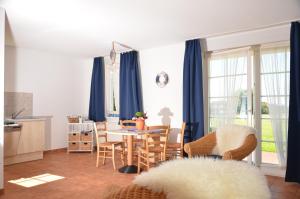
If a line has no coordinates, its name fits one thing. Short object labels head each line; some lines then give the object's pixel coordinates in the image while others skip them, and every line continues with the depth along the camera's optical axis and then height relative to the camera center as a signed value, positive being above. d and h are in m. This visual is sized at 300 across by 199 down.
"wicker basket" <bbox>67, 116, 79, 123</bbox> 6.35 -0.32
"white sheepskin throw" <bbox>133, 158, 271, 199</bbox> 1.13 -0.35
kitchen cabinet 4.97 -0.73
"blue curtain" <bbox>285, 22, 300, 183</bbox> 3.80 -0.14
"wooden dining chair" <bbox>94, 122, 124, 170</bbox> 4.83 -0.75
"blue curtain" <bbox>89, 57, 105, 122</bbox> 6.71 +0.36
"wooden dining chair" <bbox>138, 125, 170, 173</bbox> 4.12 -0.72
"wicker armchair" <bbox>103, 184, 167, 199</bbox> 1.19 -0.42
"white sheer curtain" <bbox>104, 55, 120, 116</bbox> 6.68 +0.49
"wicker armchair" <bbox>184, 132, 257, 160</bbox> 2.74 -0.51
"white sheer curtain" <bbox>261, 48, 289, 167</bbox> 4.12 +0.22
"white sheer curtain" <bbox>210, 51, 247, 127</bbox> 4.55 +0.40
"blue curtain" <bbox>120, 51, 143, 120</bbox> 5.84 +0.47
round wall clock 5.49 +0.59
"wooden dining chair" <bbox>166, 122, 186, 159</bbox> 4.54 -0.76
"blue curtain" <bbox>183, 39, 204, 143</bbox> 4.83 +0.27
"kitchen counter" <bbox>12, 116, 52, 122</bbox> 5.23 -0.26
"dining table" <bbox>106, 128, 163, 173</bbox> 4.27 -0.71
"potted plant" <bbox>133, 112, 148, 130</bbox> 4.54 -0.29
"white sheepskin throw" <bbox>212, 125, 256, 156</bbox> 3.19 -0.40
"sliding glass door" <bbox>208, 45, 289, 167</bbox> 4.15 +0.21
